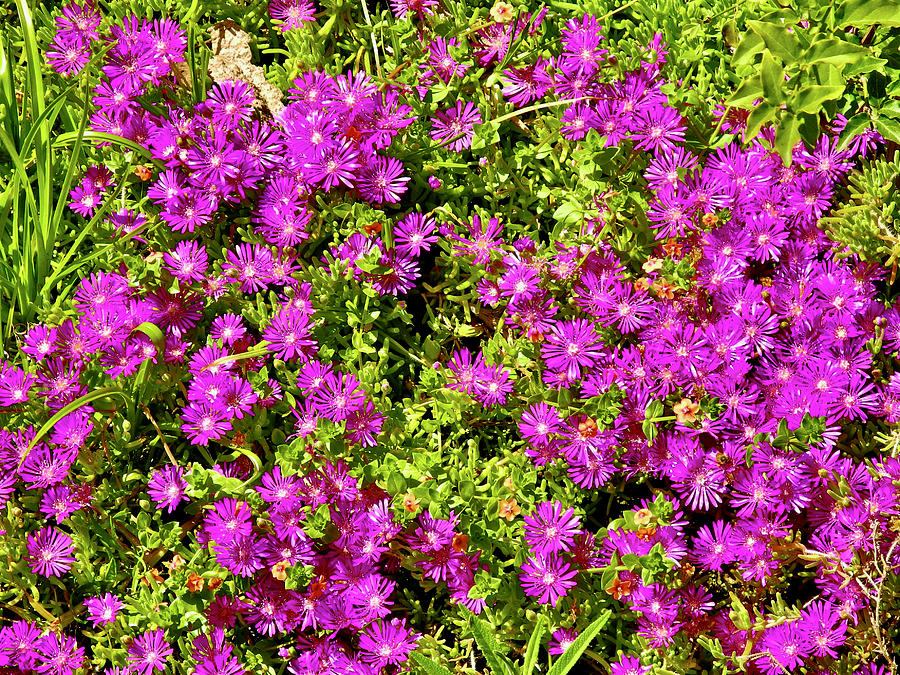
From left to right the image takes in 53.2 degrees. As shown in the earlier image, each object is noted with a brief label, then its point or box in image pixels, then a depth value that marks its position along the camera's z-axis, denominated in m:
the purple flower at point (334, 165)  2.36
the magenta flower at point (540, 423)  2.21
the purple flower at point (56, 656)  2.21
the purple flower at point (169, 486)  2.23
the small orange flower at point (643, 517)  2.04
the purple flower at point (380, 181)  2.40
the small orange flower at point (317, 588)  2.12
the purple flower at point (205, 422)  2.21
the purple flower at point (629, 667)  2.09
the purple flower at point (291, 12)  2.58
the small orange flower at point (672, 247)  2.26
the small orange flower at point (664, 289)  2.23
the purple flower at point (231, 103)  2.46
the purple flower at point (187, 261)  2.37
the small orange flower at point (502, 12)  2.42
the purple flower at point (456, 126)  2.48
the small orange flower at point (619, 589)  2.03
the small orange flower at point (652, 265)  2.22
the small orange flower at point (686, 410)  2.09
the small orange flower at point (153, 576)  2.19
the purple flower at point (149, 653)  2.15
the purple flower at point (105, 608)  2.19
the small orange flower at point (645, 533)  2.07
